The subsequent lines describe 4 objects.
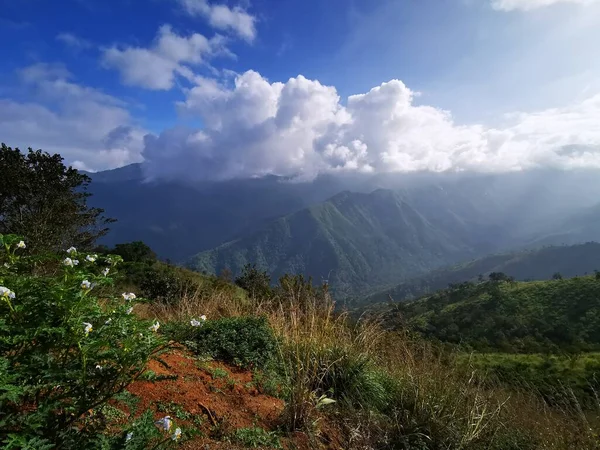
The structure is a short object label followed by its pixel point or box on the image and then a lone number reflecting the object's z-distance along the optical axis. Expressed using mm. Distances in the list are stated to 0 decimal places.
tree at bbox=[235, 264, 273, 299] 24400
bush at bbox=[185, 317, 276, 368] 4574
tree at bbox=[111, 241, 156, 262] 30506
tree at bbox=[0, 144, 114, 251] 11617
